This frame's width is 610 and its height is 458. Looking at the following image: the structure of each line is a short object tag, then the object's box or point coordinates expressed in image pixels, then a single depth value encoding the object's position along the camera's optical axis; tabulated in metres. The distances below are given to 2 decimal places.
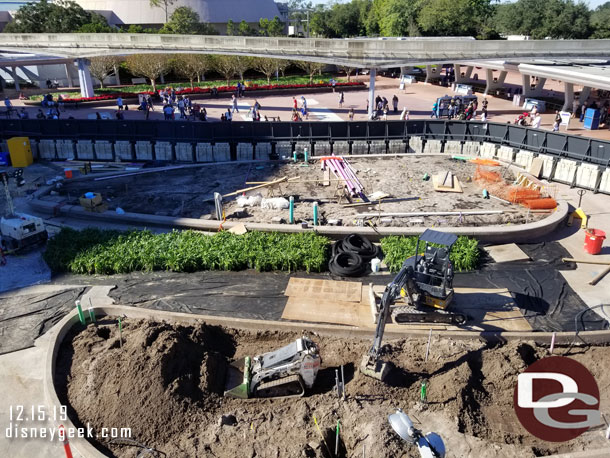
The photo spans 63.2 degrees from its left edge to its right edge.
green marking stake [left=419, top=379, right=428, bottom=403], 10.18
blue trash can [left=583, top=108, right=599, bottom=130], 31.42
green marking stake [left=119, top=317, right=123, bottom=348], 11.50
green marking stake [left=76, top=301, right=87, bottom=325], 12.50
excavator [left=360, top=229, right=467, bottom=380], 12.02
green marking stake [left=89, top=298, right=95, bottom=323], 12.70
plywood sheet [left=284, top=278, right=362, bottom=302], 14.01
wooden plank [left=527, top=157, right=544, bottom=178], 22.94
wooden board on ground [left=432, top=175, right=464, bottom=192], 21.00
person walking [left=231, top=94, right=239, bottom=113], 36.94
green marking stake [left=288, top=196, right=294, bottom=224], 17.70
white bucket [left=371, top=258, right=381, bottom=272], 15.31
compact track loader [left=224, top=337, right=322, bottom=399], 10.05
